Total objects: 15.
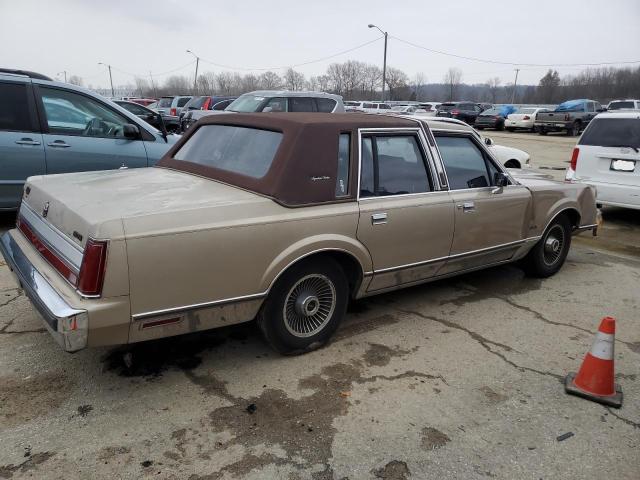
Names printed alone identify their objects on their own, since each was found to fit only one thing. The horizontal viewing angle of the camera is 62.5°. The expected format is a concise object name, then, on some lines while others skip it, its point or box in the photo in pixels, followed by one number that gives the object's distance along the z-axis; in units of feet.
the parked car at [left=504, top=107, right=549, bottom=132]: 100.12
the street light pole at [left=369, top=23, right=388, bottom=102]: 139.85
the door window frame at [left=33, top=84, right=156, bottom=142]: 20.12
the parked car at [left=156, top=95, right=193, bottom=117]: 77.99
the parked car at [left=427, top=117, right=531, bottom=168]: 32.14
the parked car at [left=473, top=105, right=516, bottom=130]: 106.32
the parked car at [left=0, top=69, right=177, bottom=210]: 19.62
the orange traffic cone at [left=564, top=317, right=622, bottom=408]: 10.60
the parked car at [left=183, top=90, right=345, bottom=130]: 40.57
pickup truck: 92.27
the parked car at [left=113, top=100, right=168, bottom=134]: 47.11
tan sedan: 9.09
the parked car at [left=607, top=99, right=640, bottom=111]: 87.76
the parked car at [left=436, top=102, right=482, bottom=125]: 111.24
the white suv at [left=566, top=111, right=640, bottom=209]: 24.40
